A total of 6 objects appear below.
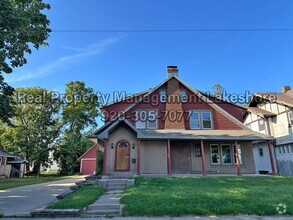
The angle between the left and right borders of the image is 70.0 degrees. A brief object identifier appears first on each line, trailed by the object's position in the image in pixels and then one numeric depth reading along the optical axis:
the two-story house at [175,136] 14.59
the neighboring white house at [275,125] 18.81
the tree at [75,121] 33.66
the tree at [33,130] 31.58
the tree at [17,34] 7.68
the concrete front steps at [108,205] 6.43
